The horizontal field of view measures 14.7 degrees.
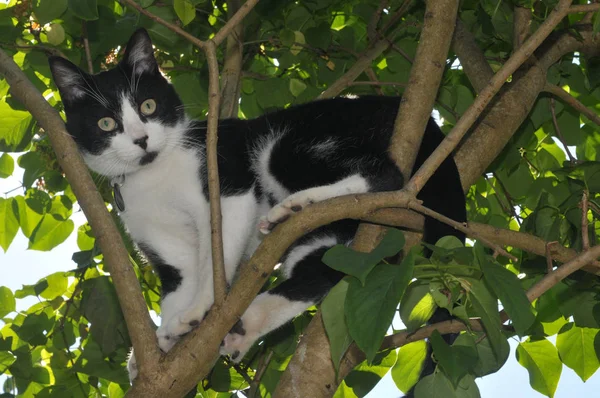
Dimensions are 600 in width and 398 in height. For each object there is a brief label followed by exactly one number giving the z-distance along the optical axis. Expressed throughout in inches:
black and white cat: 78.2
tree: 70.0
